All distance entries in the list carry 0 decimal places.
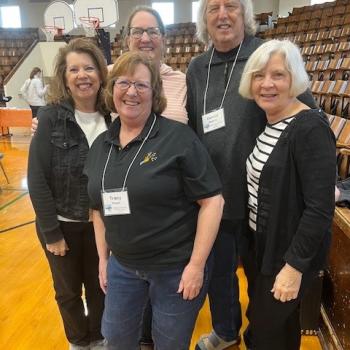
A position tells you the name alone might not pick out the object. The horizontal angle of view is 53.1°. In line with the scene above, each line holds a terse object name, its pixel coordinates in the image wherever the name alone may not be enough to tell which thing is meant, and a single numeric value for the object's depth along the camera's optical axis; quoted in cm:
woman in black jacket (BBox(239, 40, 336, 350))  94
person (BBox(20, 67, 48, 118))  719
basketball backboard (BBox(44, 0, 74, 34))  987
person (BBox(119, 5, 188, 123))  134
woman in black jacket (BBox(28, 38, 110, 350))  123
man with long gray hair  122
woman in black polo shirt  98
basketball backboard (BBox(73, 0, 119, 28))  871
